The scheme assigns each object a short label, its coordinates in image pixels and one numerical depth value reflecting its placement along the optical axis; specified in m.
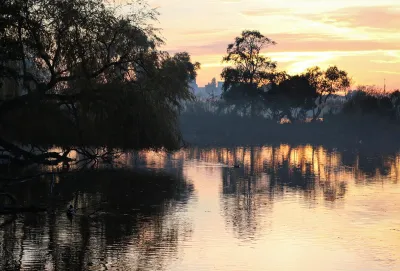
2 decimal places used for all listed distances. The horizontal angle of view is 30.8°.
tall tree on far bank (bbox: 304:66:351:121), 128.75
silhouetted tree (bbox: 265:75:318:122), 125.75
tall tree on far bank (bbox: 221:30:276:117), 123.25
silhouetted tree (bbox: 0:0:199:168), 27.60
